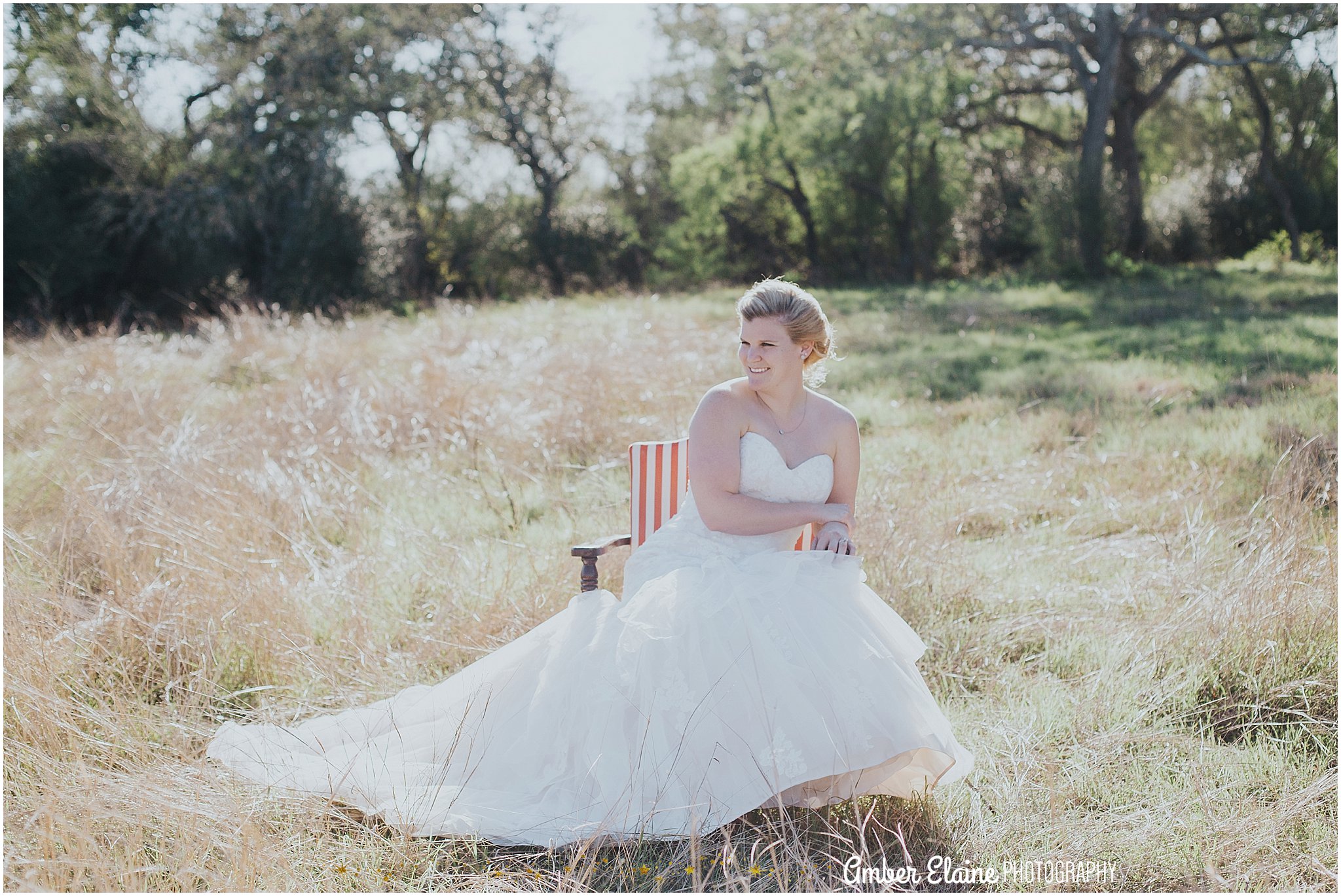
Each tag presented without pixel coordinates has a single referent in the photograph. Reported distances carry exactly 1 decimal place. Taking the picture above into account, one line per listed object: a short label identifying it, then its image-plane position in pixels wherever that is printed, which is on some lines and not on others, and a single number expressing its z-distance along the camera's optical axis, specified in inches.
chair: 130.3
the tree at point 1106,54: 614.5
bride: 95.1
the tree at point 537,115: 834.8
